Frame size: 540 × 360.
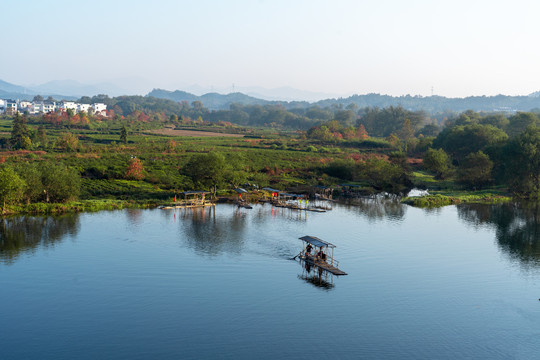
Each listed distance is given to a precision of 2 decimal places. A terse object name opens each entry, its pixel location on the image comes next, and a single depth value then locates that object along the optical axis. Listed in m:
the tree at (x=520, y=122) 157.25
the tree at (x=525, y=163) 87.81
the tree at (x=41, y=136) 123.02
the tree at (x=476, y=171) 99.25
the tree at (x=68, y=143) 112.43
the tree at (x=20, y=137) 114.69
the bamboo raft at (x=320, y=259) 46.86
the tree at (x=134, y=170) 90.29
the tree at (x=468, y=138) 123.93
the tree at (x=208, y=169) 81.56
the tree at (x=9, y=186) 62.53
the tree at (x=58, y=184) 70.00
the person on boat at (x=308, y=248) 50.28
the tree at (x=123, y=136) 138.00
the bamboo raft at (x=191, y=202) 76.44
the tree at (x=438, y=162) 110.88
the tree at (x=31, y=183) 67.69
